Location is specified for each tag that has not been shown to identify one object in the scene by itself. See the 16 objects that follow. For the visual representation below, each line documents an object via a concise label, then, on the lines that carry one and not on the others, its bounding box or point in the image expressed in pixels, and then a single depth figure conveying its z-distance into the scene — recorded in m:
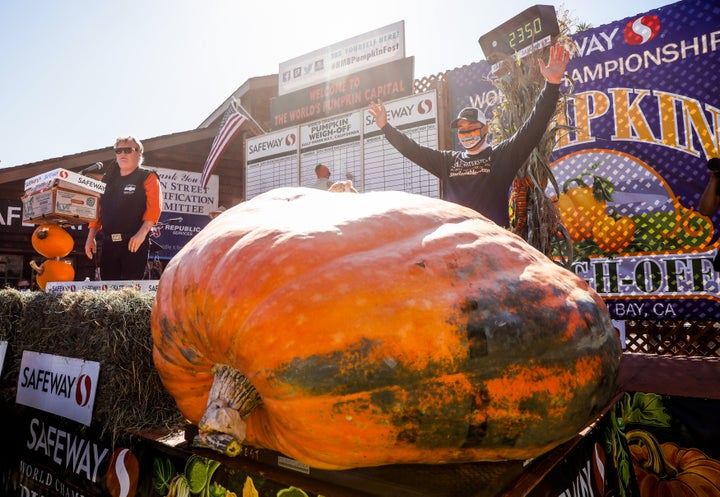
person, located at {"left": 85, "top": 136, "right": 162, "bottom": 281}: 3.21
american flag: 9.94
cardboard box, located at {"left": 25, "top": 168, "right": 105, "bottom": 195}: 3.44
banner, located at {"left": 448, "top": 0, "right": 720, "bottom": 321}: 4.65
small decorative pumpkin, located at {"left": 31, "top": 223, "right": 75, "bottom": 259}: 3.88
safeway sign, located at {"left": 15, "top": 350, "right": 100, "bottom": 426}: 1.68
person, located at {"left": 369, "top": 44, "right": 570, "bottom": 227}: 2.15
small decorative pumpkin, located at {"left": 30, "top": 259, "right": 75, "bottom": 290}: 4.03
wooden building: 9.43
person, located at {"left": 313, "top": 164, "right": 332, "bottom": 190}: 8.02
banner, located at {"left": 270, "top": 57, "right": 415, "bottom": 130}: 8.23
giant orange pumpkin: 0.82
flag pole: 9.98
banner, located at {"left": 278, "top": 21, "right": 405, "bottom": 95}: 9.01
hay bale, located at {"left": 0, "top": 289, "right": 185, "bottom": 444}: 1.55
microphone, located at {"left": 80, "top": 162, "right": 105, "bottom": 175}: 3.90
